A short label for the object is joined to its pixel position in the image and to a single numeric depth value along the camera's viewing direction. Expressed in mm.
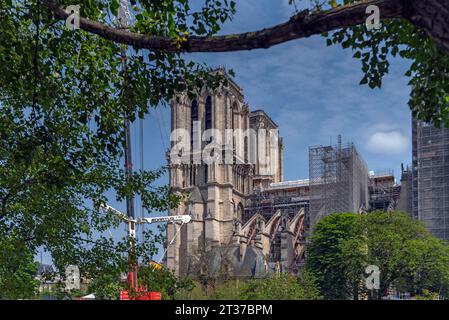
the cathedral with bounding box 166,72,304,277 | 80188
